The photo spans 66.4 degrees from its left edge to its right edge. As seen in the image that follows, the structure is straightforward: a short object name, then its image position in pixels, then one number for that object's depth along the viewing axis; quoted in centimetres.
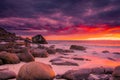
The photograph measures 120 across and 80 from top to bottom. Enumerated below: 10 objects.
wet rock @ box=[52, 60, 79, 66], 391
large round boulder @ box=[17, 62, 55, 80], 246
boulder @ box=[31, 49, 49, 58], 528
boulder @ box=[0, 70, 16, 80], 263
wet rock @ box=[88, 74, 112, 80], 237
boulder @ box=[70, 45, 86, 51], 866
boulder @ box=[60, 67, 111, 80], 243
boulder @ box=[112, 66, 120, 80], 231
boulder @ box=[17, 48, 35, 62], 432
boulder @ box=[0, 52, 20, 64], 394
